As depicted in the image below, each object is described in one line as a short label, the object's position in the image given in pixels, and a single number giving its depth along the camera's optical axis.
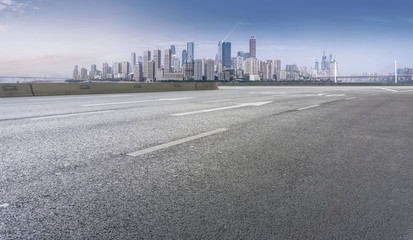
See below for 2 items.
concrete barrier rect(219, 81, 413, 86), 64.94
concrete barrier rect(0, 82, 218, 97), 17.11
